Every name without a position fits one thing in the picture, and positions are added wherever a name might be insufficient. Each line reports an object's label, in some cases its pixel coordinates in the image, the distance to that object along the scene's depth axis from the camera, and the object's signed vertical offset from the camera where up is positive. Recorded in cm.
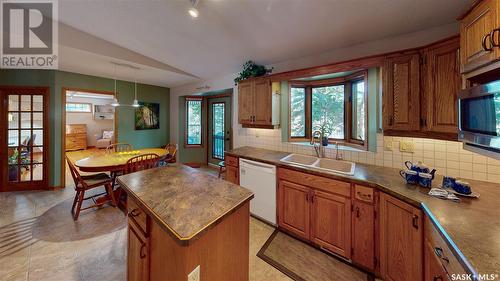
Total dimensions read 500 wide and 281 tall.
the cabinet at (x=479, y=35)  97 +63
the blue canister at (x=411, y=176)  149 -30
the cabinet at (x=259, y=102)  280 +62
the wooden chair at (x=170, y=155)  420 -35
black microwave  91 +13
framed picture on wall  504 +71
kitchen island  87 -50
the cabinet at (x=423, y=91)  142 +43
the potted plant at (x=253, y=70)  299 +117
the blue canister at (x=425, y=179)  143 -31
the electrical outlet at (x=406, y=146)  191 -6
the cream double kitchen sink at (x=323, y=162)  221 -29
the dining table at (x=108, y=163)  279 -36
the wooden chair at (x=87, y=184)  267 -68
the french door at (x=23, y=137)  356 +8
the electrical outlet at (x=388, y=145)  204 -5
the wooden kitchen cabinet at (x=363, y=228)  164 -81
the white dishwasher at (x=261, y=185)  238 -62
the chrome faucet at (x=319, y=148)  249 -10
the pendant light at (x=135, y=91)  487 +133
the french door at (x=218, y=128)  490 +37
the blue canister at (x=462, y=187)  127 -33
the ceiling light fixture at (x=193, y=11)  192 +149
